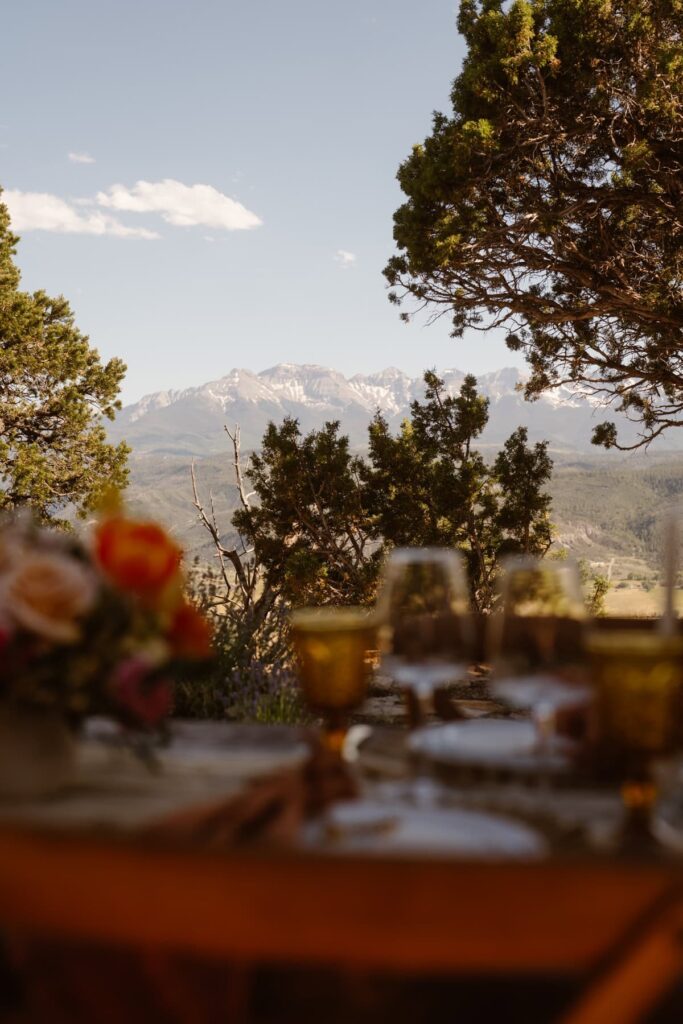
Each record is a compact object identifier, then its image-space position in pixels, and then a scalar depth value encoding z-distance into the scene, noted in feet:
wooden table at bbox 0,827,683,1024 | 2.21
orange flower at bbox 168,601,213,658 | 3.83
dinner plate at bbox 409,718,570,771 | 4.02
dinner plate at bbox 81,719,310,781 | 3.93
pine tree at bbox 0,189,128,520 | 50.49
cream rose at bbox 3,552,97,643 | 3.34
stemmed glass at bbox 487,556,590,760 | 4.07
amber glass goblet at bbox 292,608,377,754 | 4.14
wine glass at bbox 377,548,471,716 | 4.32
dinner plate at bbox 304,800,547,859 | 3.05
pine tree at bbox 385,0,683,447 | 22.06
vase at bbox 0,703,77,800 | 3.46
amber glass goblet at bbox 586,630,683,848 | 2.98
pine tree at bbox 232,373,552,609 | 28.43
